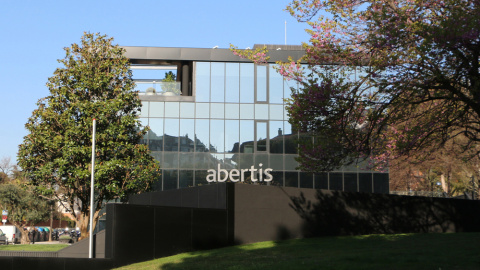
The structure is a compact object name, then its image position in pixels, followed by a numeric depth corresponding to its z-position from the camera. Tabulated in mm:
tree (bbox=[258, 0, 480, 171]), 14320
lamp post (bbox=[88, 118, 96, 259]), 20631
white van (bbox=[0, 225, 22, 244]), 59000
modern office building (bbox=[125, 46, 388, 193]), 40875
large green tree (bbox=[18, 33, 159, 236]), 27234
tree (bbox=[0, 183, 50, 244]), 57594
